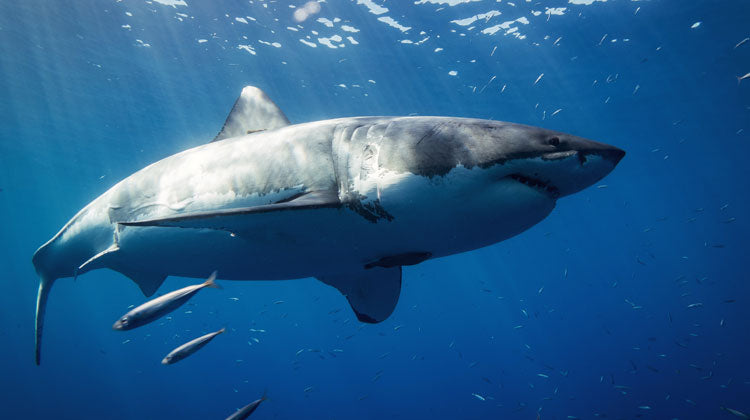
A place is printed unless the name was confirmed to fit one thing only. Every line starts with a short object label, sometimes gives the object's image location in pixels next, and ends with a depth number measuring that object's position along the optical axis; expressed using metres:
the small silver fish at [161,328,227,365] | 4.38
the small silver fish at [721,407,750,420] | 5.32
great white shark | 2.10
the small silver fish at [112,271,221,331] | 3.64
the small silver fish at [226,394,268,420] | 4.11
